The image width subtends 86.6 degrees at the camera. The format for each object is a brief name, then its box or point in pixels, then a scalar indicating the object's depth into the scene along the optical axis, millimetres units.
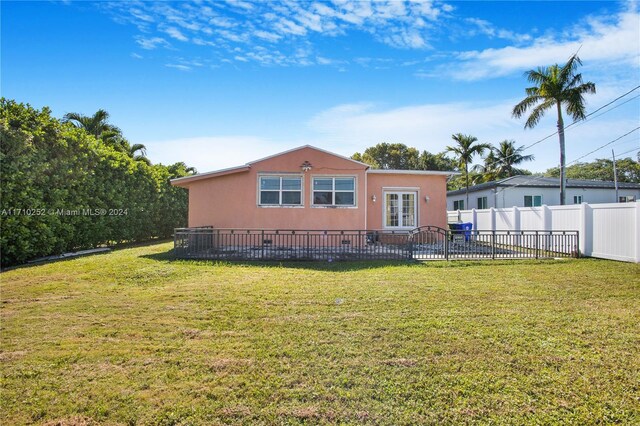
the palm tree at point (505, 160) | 36906
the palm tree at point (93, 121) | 23891
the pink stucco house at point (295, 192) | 13891
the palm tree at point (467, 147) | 31500
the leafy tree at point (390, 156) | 49812
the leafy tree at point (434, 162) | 43641
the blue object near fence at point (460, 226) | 17969
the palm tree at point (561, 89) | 20641
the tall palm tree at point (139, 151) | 28234
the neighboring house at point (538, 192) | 25922
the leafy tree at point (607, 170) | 47781
